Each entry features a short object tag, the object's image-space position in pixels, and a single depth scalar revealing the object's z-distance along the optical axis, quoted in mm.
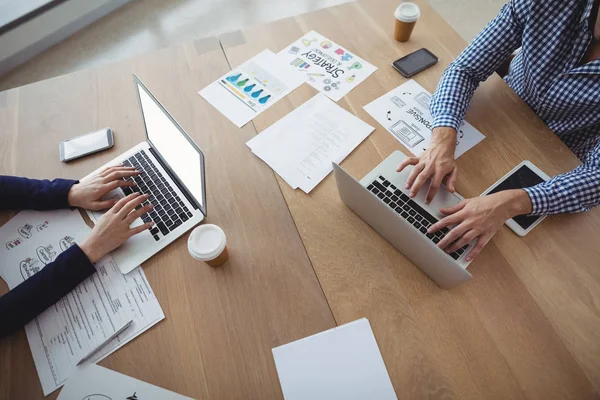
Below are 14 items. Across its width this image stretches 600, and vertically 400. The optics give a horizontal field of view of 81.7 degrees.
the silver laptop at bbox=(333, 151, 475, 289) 677
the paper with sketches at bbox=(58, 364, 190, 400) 706
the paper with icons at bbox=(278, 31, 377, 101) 1111
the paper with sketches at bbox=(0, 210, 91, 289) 840
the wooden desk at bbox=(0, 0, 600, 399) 713
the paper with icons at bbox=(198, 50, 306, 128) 1079
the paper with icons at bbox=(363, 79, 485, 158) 991
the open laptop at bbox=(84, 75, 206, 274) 847
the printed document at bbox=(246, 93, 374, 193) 955
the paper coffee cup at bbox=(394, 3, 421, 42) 1105
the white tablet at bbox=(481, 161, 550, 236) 855
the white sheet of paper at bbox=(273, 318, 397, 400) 701
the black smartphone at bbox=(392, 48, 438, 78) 1120
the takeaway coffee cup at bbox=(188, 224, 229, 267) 752
